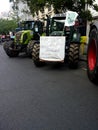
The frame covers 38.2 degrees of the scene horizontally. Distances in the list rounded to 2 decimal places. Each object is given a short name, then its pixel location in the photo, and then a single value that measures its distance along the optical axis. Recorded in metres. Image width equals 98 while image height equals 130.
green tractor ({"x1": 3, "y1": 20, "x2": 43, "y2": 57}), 8.09
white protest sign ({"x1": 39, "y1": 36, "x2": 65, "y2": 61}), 5.28
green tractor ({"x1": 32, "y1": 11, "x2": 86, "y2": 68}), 5.29
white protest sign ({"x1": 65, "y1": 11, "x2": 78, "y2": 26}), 5.53
